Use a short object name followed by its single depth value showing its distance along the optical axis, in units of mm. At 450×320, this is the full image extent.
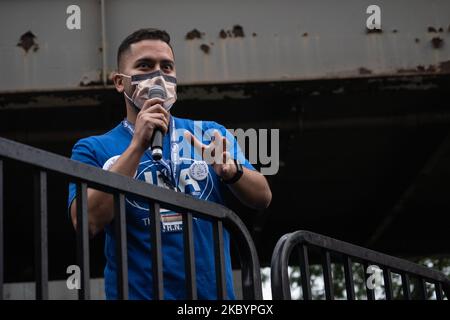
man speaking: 3398
